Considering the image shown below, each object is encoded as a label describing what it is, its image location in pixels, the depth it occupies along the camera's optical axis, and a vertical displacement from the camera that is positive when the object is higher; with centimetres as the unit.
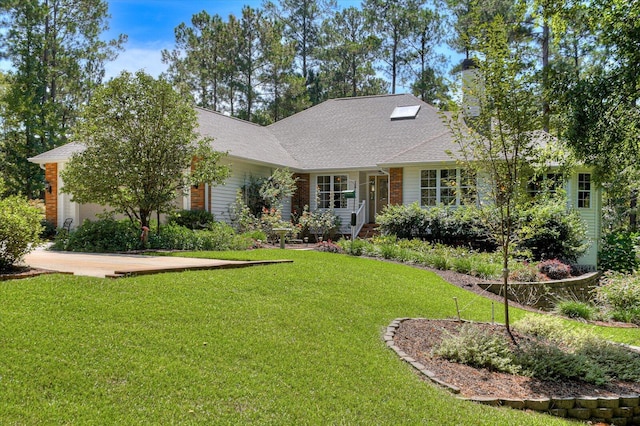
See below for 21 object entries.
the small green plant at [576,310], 1007 -199
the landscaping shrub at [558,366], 568 -178
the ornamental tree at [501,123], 624 +114
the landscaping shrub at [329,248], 1445 -99
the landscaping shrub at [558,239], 1416 -75
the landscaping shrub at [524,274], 1195 -148
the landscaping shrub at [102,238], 1223 -59
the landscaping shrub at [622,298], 1018 -189
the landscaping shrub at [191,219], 1566 -14
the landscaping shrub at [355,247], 1391 -93
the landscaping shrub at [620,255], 1650 -143
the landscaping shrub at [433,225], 1526 -38
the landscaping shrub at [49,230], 1754 -52
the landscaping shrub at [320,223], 1911 -37
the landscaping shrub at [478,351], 583 -164
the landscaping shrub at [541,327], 723 -168
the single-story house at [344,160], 1741 +206
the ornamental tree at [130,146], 1277 +180
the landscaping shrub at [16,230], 681 -19
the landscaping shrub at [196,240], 1284 -66
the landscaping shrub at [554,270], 1271 -146
